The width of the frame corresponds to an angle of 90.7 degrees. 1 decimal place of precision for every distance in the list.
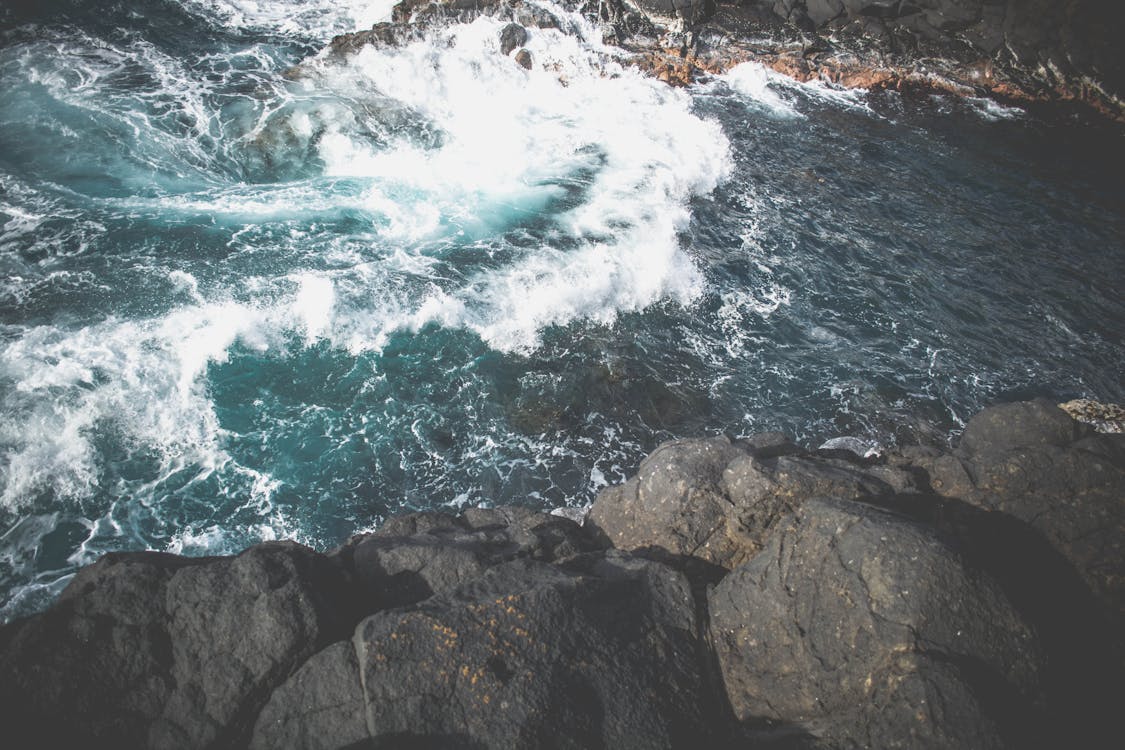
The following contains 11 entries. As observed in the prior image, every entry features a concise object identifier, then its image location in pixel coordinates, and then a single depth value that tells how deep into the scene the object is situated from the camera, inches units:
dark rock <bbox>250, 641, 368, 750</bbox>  176.6
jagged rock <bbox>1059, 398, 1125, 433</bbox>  472.7
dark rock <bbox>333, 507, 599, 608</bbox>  245.8
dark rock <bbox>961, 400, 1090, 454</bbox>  302.7
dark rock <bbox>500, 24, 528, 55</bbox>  944.3
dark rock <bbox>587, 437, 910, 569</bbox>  278.1
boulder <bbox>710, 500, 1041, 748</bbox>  169.0
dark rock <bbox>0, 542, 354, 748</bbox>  185.9
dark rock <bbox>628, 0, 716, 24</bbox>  1069.8
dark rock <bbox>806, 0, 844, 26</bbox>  1123.9
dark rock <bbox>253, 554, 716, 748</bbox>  174.9
